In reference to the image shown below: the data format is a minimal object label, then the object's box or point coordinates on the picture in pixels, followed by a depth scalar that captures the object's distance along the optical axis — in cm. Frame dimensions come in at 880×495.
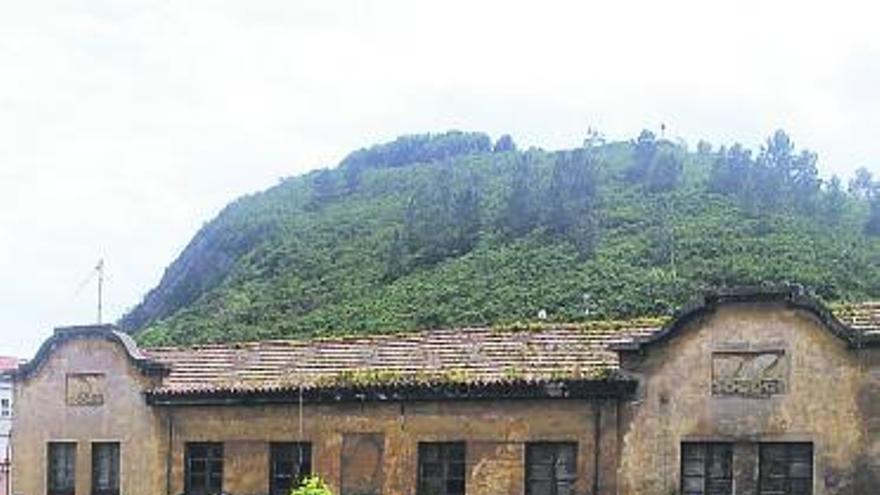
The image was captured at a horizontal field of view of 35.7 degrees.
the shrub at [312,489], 2059
